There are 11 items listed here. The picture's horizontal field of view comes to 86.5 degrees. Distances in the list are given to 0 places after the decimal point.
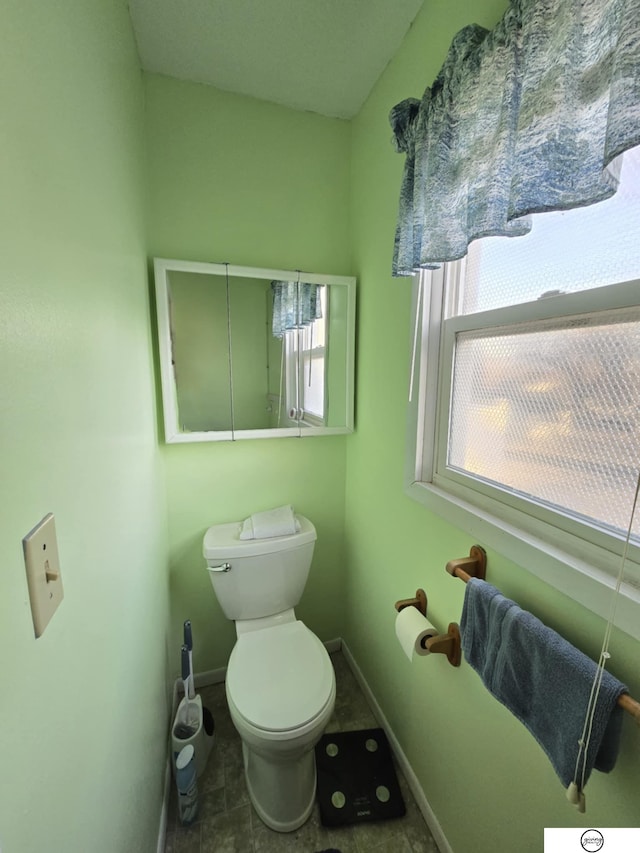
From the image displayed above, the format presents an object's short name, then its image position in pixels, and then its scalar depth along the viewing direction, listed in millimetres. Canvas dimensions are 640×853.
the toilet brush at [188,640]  1322
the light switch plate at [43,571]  391
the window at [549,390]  630
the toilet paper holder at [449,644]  985
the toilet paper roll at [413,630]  1017
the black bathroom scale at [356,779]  1184
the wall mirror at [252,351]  1363
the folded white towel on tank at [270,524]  1461
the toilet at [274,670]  1065
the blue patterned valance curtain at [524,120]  519
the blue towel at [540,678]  574
